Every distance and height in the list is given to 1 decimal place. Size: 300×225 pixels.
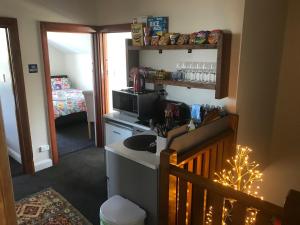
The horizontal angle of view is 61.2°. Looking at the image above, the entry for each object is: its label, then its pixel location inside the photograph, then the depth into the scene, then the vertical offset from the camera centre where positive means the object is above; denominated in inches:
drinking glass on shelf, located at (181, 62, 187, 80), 117.3 -3.7
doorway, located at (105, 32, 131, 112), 177.6 -1.4
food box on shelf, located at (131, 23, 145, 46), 122.2 +12.5
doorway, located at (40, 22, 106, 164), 135.6 -9.6
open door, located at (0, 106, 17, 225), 33.1 -17.5
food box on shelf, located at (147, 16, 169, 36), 119.6 +16.5
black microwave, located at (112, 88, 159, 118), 126.3 -21.0
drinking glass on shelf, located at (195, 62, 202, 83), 111.1 -5.6
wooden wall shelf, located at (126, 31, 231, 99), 95.0 -1.6
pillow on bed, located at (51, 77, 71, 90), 262.3 -23.9
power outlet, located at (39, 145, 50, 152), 143.6 -49.3
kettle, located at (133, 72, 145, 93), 127.2 -10.9
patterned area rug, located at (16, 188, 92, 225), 102.7 -63.4
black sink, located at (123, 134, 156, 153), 87.0 -29.6
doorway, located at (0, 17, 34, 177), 122.2 -20.8
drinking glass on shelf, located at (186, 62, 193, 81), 114.8 -4.9
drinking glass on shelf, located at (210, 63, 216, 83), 105.7 -5.2
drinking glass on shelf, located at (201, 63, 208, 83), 109.1 -5.5
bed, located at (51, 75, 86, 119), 210.1 -34.3
